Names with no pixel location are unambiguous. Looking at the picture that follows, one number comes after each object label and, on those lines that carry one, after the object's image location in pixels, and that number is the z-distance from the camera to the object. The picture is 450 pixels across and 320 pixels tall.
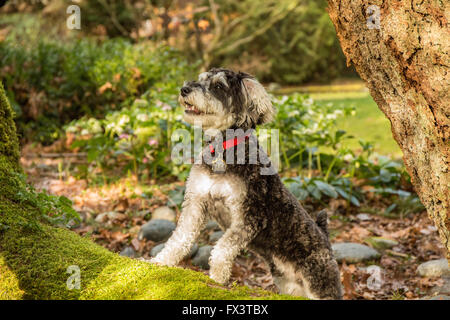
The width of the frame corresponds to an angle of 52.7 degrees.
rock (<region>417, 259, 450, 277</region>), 4.78
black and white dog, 3.24
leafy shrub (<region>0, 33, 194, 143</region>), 9.38
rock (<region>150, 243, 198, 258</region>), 4.78
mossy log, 2.32
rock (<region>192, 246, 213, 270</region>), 4.82
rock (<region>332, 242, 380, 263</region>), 5.17
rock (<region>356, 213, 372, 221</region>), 6.27
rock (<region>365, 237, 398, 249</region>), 5.55
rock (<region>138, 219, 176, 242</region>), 5.29
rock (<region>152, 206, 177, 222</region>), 5.88
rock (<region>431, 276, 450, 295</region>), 4.46
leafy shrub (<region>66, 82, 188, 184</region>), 6.86
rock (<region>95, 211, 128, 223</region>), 5.84
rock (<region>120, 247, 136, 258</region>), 4.88
